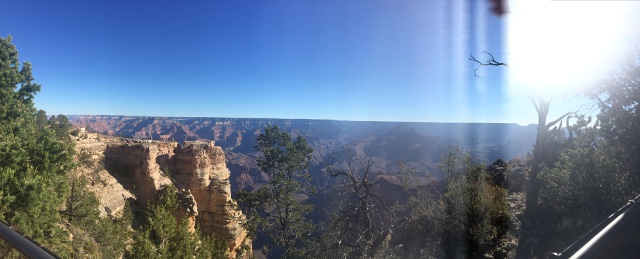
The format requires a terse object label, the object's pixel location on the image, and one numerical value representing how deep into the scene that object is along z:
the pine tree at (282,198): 25.28
